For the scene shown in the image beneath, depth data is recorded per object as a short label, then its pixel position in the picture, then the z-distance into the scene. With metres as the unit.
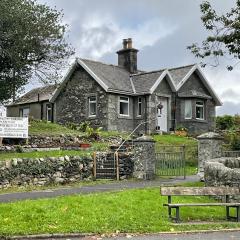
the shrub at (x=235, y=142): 33.08
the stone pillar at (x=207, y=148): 23.42
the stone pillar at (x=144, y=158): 24.25
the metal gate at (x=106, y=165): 23.92
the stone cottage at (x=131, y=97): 38.66
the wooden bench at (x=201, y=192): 13.27
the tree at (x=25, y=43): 28.47
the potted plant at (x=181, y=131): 38.88
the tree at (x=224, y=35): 23.47
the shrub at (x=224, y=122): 45.99
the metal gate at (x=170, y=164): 25.22
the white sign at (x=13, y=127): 25.98
